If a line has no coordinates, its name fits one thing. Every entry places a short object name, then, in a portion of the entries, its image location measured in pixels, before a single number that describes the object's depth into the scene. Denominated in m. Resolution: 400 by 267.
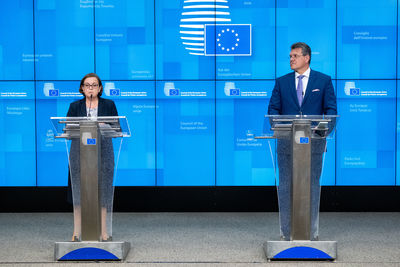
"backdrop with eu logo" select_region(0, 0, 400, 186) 6.10
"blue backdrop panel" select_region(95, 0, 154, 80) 6.14
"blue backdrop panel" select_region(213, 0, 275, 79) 6.10
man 4.18
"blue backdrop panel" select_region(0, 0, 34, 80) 6.10
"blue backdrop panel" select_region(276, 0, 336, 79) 6.10
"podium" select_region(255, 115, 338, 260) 3.76
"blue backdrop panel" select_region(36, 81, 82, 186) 6.14
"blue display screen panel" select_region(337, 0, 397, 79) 6.07
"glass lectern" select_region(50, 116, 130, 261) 3.81
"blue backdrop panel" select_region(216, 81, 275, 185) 6.15
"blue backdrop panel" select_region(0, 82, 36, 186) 6.14
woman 4.19
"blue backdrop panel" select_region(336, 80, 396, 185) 6.11
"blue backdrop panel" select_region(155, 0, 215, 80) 6.14
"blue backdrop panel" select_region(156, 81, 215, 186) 6.16
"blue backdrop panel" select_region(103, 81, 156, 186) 6.15
